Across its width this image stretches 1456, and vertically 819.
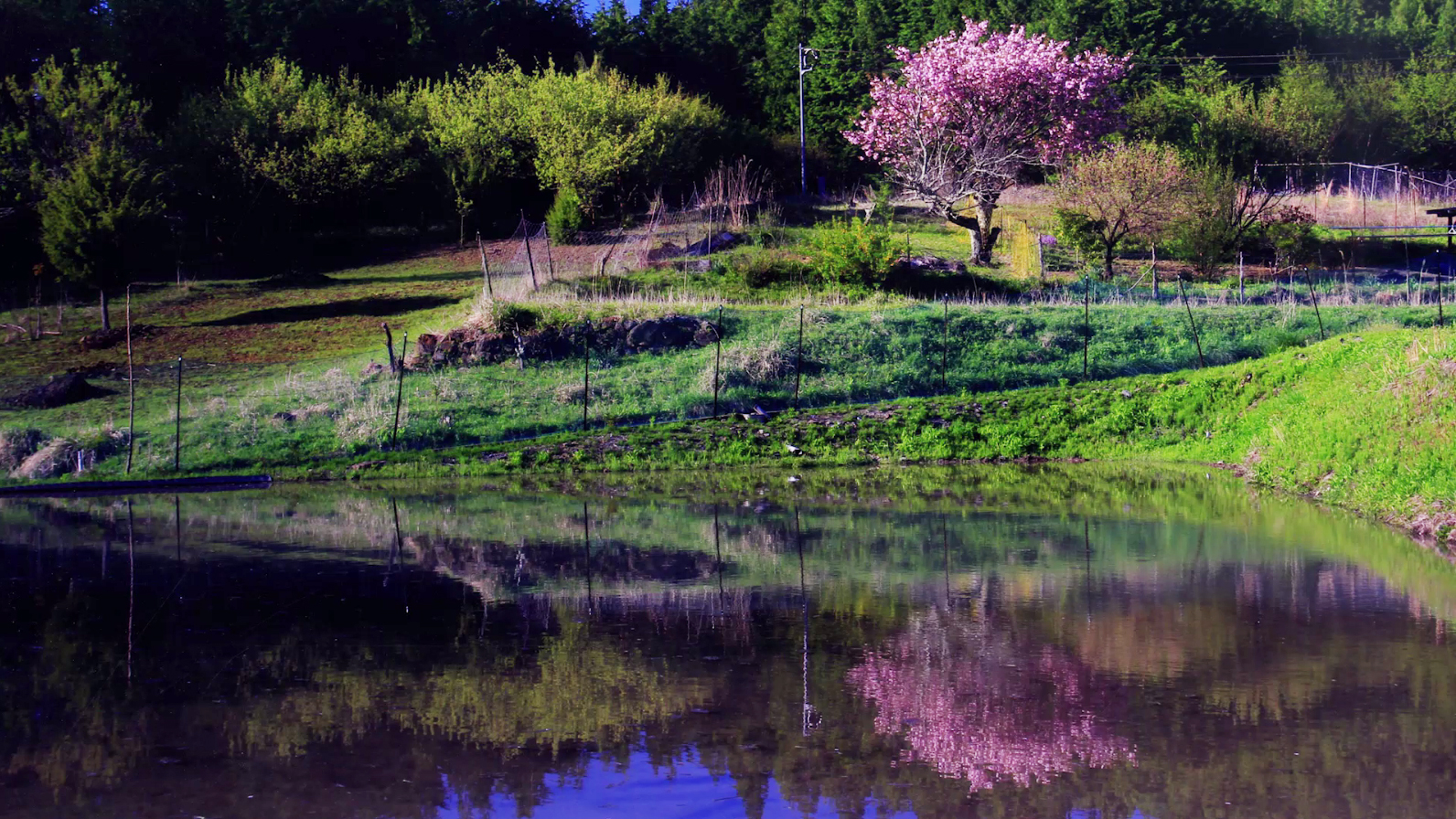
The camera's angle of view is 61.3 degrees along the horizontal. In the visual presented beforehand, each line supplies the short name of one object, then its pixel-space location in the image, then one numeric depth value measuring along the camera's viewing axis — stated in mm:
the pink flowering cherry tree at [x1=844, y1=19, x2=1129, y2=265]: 43781
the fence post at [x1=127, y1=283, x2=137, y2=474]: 23688
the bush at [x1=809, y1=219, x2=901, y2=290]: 34562
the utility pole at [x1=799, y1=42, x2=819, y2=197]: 56000
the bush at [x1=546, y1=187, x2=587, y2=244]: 42344
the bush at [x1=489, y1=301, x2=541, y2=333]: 29484
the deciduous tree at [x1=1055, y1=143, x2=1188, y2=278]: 39156
